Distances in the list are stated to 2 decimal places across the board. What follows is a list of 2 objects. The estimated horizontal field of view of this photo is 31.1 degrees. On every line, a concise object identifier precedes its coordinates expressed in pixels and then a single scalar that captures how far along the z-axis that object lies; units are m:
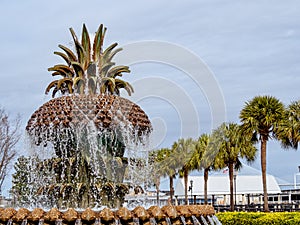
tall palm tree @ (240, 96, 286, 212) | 31.92
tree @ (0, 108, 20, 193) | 35.34
